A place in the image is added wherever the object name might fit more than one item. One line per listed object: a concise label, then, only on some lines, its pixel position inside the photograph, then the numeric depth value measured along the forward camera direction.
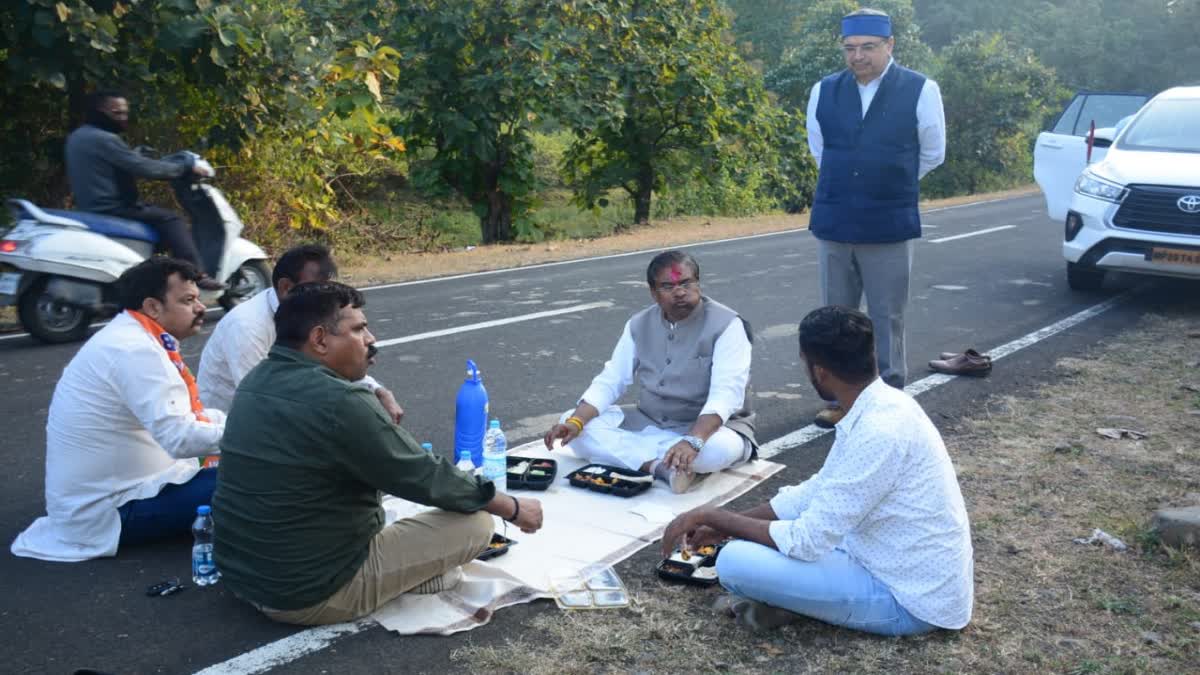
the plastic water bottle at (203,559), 4.56
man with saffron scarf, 4.62
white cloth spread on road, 4.29
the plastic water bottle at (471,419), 5.69
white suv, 10.23
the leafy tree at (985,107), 32.78
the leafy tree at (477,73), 17.77
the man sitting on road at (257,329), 5.33
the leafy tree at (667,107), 20.12
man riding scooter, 9.06
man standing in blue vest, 6.81
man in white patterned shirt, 3.84
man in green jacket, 3.82
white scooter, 8.80
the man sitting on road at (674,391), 5.77
